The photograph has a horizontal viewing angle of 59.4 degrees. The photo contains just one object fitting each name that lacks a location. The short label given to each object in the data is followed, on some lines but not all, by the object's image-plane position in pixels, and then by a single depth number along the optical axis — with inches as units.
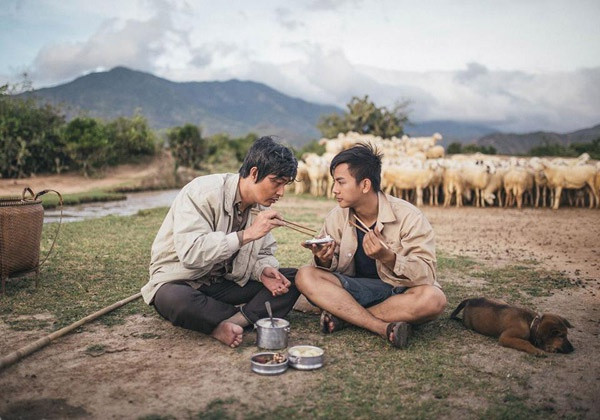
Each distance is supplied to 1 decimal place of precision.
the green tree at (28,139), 800.3
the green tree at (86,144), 873.5
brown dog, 156.6
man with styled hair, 165.2
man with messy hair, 157.0
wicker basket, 206.5
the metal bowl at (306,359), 141.4
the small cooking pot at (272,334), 156.6
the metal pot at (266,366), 137.5
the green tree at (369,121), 1325.0
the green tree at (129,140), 1002.1
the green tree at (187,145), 1138.7
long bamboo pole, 139.3
